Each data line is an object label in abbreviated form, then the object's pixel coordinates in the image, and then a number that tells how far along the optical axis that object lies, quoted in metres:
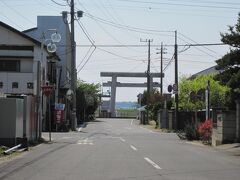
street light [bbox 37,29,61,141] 31.55
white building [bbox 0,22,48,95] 50.28
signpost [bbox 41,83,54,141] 32.19
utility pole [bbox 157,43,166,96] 76.45
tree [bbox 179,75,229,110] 62.25
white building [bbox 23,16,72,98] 69.75
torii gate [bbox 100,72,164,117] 110.44
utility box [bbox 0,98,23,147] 24.34
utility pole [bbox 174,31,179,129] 54.75
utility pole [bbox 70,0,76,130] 53.88
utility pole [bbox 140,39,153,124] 82.88
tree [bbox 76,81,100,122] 82.75
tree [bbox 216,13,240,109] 26.47
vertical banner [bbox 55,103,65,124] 50.91
